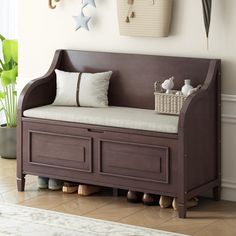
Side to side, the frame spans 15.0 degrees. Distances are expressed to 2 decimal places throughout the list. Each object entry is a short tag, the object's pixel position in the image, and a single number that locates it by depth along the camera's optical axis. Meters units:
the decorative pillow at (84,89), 6.02
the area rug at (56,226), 5.05
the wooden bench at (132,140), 5.42
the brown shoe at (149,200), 5.66
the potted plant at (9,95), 6.98
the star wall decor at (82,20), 6.28
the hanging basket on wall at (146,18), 5.83
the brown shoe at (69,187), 6.00
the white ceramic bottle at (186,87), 5.62
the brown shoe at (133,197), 5.74
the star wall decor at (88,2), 6.24
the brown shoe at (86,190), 5.93
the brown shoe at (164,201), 5.61
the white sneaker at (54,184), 6.07
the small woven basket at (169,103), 5.63
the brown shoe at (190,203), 5.56
